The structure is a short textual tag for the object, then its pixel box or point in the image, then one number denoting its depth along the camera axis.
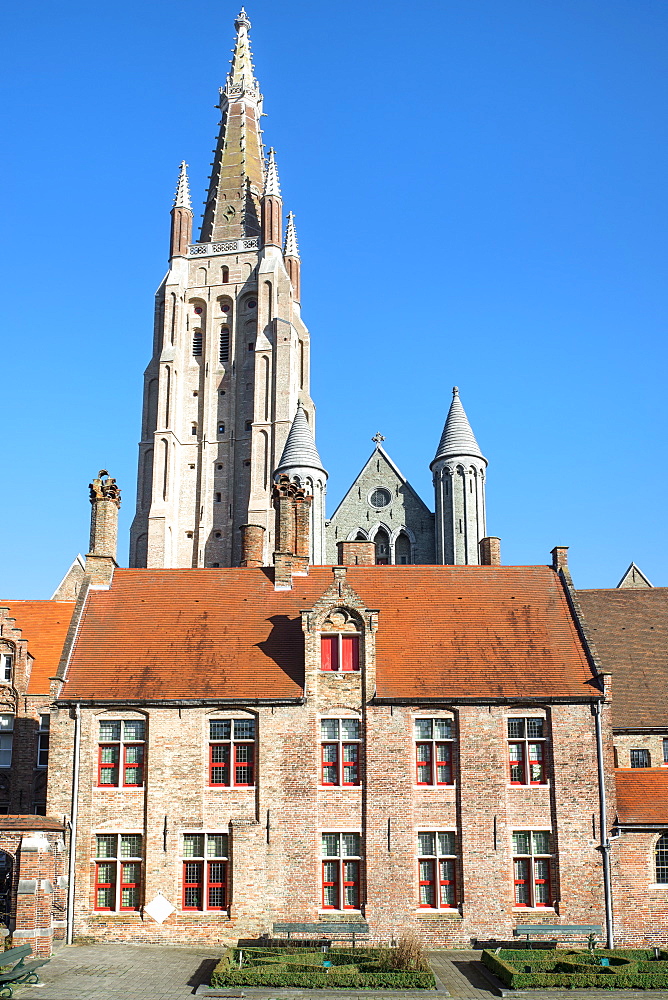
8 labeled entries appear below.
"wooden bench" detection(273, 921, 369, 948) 29.81
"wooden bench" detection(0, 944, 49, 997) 24.47
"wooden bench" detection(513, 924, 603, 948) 29.83
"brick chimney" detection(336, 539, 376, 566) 40.31
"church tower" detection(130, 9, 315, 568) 85.75
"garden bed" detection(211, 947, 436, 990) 24.72
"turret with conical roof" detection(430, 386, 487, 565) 69.00
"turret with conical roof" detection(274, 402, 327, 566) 69.88
